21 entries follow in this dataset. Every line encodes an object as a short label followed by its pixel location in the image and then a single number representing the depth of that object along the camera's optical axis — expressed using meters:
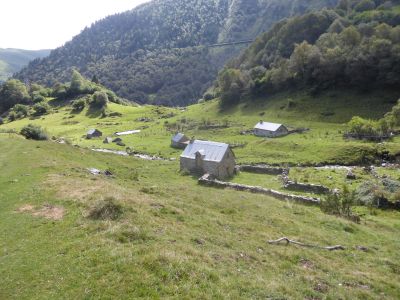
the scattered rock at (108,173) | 48.56
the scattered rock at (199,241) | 21.95
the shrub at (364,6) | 170.75
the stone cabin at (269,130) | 88.38
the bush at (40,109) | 156.88
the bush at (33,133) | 67.12
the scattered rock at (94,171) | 45.76
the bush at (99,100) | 154.62
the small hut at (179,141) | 87.75
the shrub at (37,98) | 173.50
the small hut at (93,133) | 109.24
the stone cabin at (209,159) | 58.28
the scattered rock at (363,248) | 27.22
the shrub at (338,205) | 36.82
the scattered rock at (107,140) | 99.62
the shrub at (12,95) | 172.75
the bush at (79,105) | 157.44
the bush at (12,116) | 150.95
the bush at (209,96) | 157.50
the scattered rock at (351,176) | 52.78
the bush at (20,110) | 152.50
